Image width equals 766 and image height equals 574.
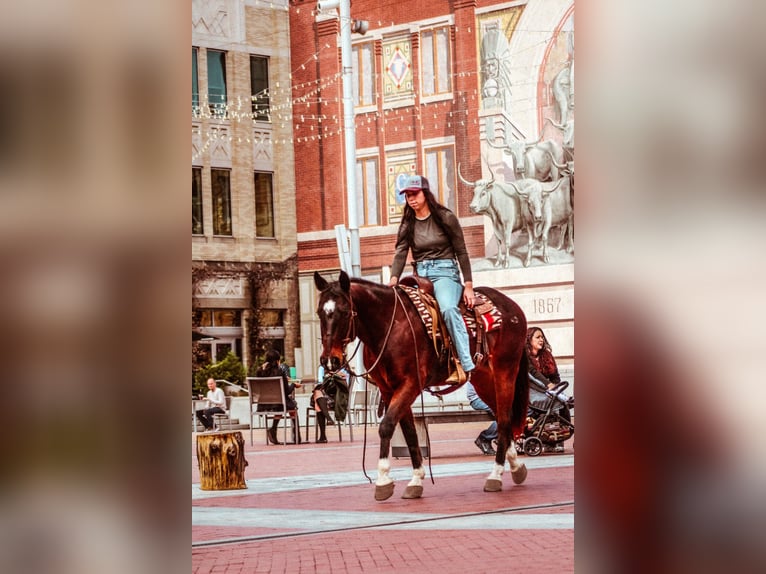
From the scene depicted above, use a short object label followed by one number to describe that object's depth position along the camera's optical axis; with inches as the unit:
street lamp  938.7
